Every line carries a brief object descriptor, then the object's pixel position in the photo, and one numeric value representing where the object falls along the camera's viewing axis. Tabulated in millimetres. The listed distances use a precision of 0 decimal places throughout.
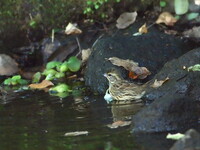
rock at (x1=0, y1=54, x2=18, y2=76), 19203
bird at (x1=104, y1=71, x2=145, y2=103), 13633
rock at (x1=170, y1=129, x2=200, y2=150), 7969
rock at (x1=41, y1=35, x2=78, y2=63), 19781
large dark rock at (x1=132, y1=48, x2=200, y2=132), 10078
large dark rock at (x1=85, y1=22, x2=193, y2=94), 15574
